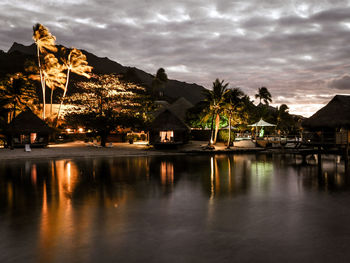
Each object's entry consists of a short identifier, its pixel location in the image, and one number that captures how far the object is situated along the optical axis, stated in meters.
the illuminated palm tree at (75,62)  52.48
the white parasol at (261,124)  42.62
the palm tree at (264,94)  103.06
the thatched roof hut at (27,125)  37.81
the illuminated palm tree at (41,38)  48.05
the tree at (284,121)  71.37
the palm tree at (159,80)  120.94
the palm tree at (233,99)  42.56
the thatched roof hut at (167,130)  41.47
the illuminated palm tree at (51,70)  50.41
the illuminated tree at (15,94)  40.34
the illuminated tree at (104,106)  37.72
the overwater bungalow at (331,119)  31.67
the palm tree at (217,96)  42.44
